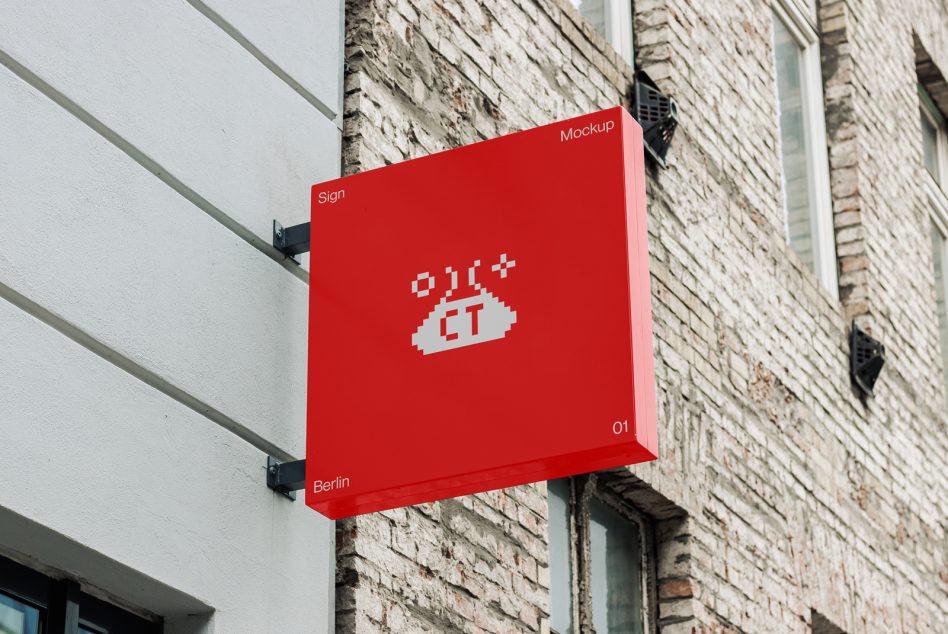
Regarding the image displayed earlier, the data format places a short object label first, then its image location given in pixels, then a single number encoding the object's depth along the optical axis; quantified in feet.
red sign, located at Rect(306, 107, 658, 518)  12.78
